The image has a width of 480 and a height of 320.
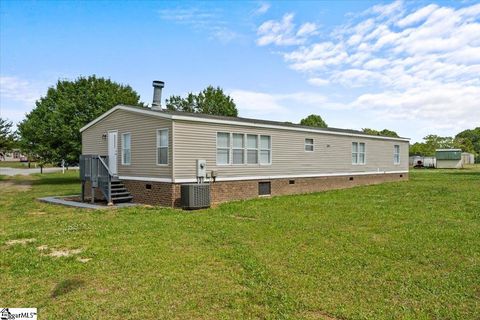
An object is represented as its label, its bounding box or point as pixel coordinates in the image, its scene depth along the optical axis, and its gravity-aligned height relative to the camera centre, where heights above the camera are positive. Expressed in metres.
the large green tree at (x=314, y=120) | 59.91 +7.32
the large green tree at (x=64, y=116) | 23.33 +3.20
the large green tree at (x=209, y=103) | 44.88 +7.97
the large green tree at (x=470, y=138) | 73.62 +6.00
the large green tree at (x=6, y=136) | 28.11 +2.11
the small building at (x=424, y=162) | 49.67 +0.02
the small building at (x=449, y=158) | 45.28 +0.55
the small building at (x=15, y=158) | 79.88 +0.81
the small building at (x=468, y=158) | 58.88 +0.74
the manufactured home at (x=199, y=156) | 12.21 +0.23
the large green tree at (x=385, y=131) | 72.00 +6.72
